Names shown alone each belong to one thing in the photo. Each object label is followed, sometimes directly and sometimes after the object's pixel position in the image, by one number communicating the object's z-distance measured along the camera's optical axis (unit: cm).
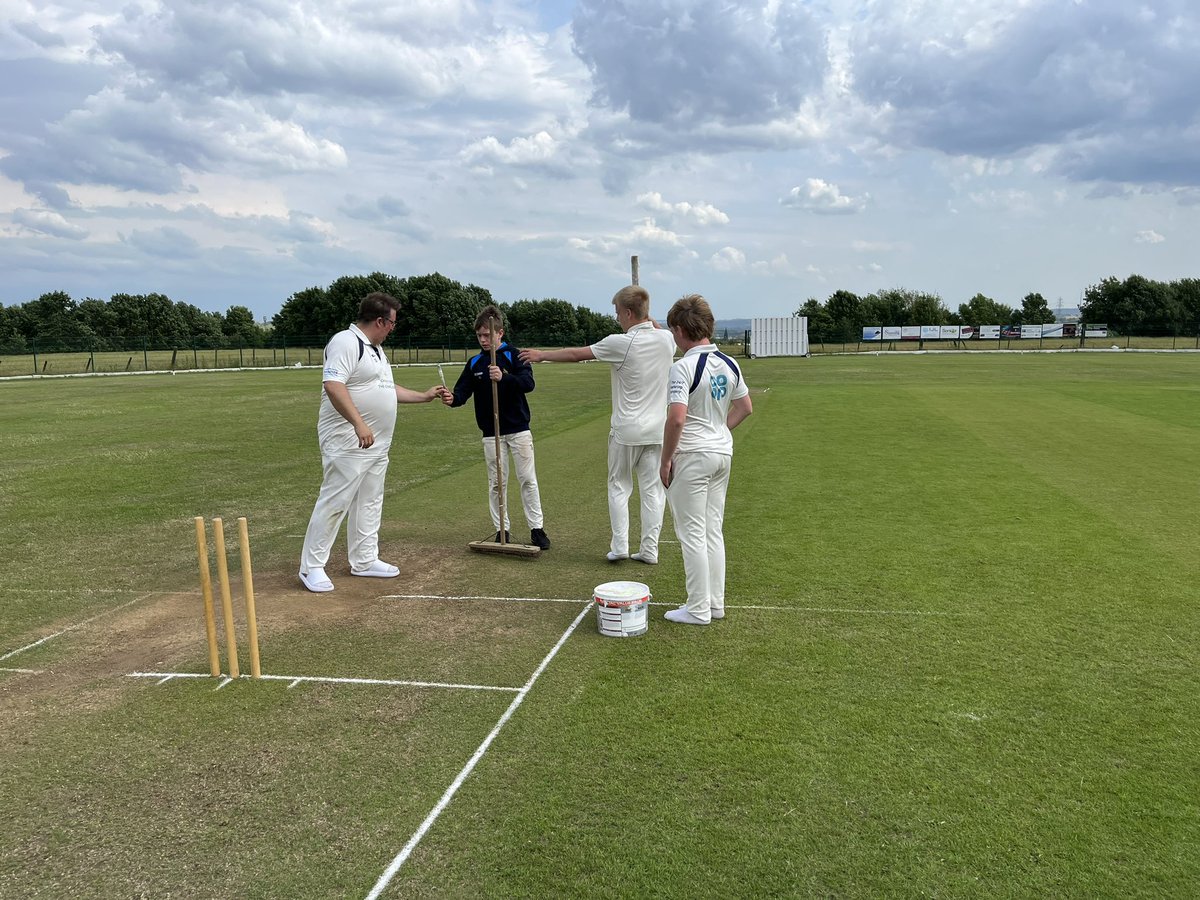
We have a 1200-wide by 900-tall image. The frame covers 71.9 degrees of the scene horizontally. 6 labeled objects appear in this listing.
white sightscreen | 6003
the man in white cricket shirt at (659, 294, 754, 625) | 536
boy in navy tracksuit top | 762
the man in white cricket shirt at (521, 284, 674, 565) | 673
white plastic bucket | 542
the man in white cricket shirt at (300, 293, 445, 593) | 633
